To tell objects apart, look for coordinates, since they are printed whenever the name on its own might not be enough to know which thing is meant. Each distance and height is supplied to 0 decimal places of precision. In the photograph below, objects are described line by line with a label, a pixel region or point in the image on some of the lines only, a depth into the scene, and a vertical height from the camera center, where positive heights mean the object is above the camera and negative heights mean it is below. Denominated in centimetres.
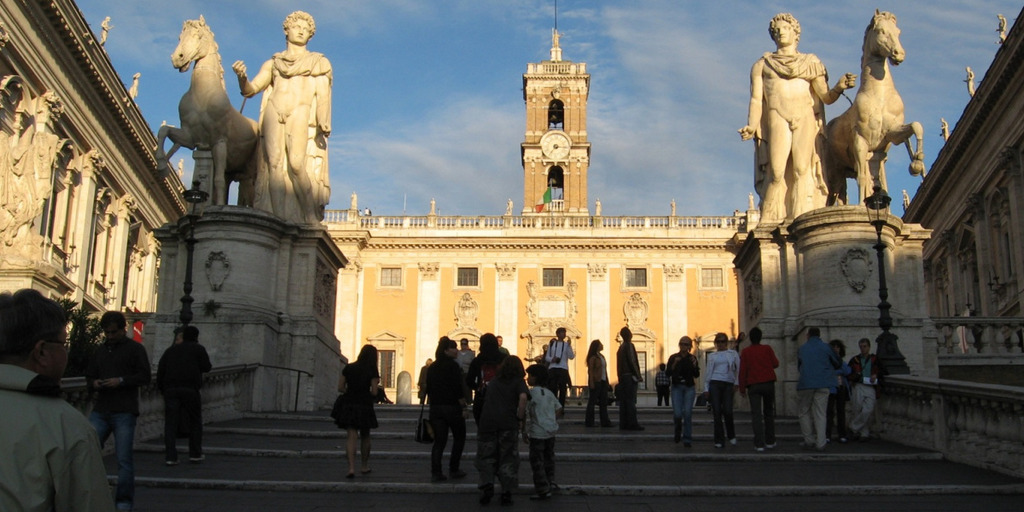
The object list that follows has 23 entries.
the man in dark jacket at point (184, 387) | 1136 +23
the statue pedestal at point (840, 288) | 1700 +227
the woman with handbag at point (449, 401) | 1043 +10
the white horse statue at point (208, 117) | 1980 +577
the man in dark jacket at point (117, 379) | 937 +25
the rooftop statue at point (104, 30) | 4283 +1606
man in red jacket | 1270 +44
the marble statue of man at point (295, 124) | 2047 +590
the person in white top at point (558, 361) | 1639 +85
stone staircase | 914 -66
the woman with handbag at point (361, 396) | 1069 +15
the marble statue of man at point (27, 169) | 3050 +741
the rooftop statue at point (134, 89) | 4613 +1473
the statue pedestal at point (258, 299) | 1842 +210
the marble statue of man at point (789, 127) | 1941 +564
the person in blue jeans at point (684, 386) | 1334 +39
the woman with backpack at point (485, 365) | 1115 +53
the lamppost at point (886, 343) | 1437 +108
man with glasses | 306 -13
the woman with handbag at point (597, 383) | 1554 +48
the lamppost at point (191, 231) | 1591 +296
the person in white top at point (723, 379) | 1334 +48
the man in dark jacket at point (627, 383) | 1493 +46
